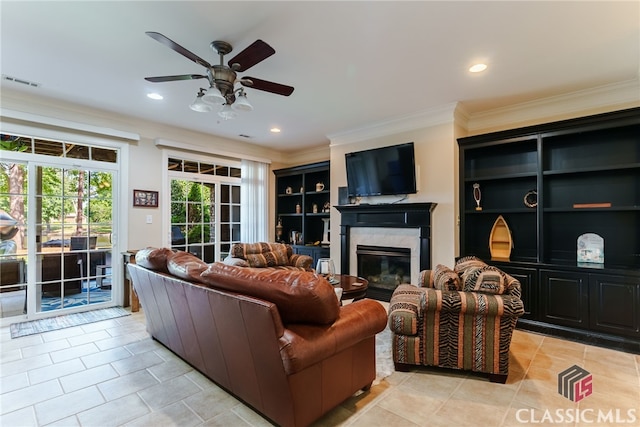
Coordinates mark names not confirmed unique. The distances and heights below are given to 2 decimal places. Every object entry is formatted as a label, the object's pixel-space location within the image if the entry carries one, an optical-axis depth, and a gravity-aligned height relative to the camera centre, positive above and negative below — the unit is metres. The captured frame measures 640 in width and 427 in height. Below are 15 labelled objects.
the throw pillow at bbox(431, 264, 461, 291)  2.51 -0.55
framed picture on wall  4.50 +0.29
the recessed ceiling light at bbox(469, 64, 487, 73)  2.90 +1.43
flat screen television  4.29 +0.67
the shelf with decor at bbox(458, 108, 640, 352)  3.07 +0.01
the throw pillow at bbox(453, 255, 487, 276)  2.77 -0.46
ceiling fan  2.28 +1.12
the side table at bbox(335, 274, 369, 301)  2.90 -0.71
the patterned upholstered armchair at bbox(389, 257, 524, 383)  2.27 -0.83
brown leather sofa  1.61 -0.69
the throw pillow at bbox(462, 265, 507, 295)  2.35 -0.51
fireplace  4.12 -0.23
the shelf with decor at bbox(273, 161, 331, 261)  5.77 +0.24
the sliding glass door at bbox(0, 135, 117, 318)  3.65 -0.13
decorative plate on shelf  3.77 +0.21
